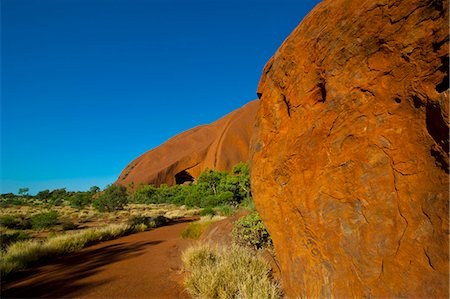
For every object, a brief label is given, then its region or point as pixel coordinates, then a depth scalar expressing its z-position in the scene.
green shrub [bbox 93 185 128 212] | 26.39
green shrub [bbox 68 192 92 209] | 35.39
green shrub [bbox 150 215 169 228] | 17.21
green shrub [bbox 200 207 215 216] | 20.41
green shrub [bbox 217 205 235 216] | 17.97
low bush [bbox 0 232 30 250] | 10.17
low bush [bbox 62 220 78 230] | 16.76
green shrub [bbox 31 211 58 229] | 16.67
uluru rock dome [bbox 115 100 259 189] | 59.25
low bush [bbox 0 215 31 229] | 17.55
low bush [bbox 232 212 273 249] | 7.04
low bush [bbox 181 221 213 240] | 11.34
